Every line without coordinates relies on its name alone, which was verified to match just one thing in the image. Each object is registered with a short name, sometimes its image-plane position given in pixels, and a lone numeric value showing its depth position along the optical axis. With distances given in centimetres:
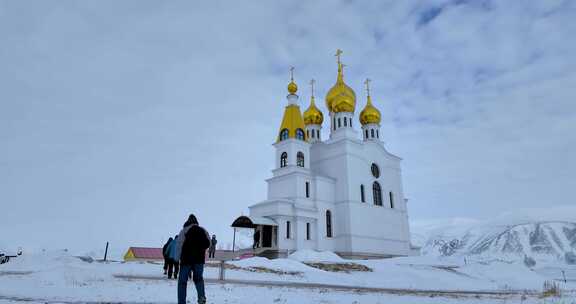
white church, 3372
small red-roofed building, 3447
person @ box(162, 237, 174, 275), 1326
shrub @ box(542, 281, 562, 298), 1230
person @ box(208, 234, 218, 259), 2740
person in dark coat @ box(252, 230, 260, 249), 3366
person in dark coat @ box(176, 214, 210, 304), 693
